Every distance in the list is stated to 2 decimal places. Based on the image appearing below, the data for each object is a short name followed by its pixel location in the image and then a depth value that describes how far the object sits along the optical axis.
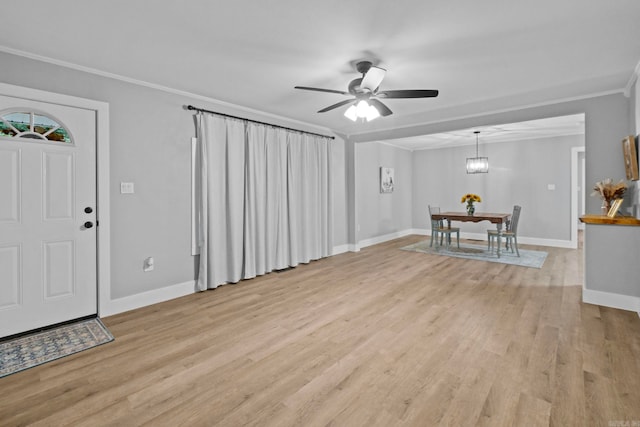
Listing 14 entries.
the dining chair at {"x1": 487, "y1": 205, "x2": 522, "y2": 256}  5.89
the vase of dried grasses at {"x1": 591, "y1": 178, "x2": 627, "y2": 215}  3.36
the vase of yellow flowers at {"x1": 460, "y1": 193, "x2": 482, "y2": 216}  6.37
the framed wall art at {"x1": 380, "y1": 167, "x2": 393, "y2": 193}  7.70
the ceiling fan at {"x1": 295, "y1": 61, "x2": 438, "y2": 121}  2.94
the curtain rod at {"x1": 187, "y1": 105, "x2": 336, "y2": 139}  3.86
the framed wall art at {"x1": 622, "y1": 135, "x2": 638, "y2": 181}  3.14
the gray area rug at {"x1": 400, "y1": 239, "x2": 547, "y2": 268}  5.43
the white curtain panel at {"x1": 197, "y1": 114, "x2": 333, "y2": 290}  4.01
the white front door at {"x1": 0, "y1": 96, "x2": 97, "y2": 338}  2.73
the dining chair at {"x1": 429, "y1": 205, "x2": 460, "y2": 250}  6.51
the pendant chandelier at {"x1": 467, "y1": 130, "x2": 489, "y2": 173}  6.79
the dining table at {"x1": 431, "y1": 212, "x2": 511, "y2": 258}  5.85
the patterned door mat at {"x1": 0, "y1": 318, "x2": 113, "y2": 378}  2.35
